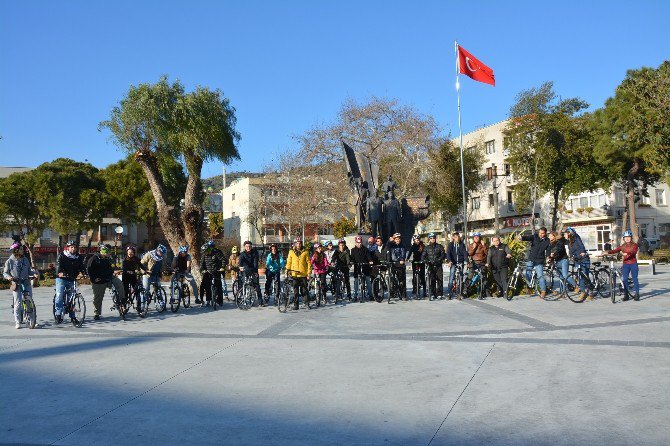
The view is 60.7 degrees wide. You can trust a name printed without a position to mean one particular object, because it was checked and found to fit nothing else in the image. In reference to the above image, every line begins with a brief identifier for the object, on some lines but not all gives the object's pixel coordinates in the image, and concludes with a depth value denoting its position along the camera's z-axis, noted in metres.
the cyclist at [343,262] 15.74
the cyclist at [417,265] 15.27
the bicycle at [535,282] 14.30
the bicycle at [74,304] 12.00
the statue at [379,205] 19.97
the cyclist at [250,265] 14.58
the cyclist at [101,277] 12.80
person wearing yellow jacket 14.17
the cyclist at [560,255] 14.34
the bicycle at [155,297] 13.69
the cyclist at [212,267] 15.06
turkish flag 29.50
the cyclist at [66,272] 12.00
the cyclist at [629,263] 13.32
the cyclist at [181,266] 14.45
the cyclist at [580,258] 13.77
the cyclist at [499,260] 14.74
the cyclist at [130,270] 13.48
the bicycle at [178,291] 14.30
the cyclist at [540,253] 14.33
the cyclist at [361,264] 15.27
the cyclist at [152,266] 13.82
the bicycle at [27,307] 11.70
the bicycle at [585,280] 13.73
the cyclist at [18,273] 11.57
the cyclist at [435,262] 15.04
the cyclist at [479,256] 15.08
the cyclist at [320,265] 15.13
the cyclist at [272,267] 15.09
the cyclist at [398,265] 15.39
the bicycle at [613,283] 13.26
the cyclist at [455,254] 15.04
